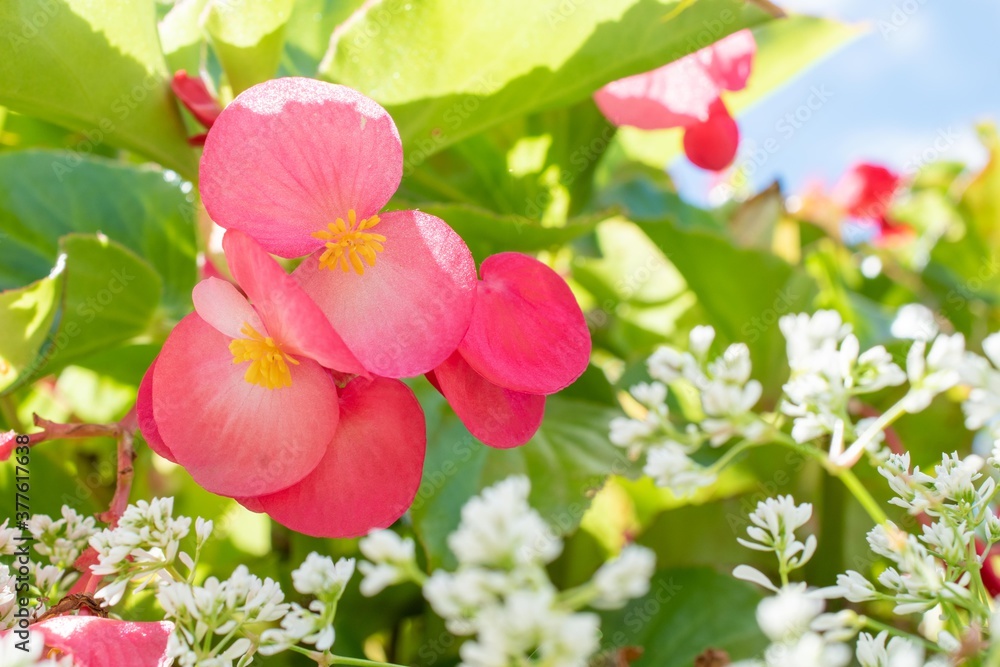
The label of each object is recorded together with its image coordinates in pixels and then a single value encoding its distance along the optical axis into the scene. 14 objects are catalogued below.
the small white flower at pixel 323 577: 0.21
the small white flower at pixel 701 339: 0.24
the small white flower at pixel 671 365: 0.23
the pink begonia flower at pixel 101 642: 0.21
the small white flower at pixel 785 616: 0.18
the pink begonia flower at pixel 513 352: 0.24
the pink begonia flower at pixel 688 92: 0.30
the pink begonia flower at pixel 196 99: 0.27
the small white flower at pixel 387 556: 0.19
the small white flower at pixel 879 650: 0.21
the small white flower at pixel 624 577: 0.18
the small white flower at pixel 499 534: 0.18
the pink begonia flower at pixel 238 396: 0.23
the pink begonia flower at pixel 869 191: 0.91
